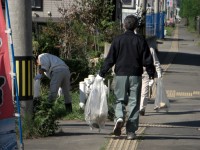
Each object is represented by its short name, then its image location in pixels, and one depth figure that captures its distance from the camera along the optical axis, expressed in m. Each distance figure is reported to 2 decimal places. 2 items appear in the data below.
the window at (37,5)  31.56
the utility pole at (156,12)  43.90
